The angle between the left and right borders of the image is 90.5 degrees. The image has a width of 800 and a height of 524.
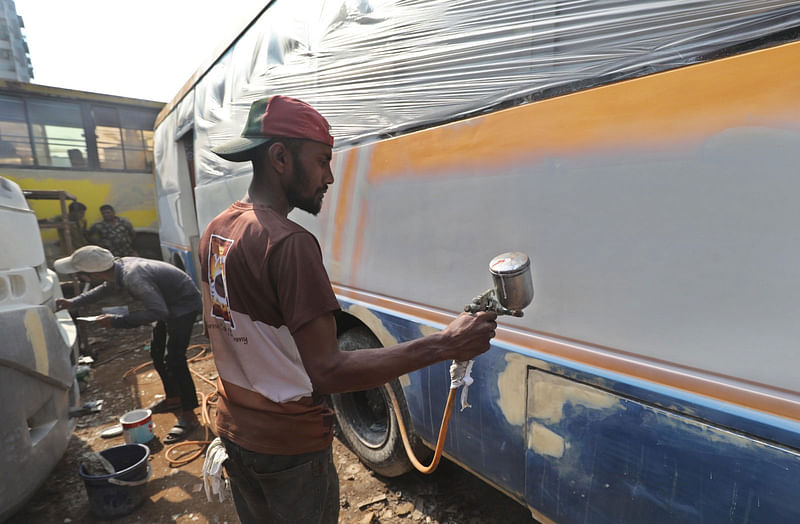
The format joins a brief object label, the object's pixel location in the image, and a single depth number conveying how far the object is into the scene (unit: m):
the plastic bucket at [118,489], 2.36
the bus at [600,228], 0.93
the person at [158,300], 3.14
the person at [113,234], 8.62
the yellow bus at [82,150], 8.41
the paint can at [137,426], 2.96
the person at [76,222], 8.55
